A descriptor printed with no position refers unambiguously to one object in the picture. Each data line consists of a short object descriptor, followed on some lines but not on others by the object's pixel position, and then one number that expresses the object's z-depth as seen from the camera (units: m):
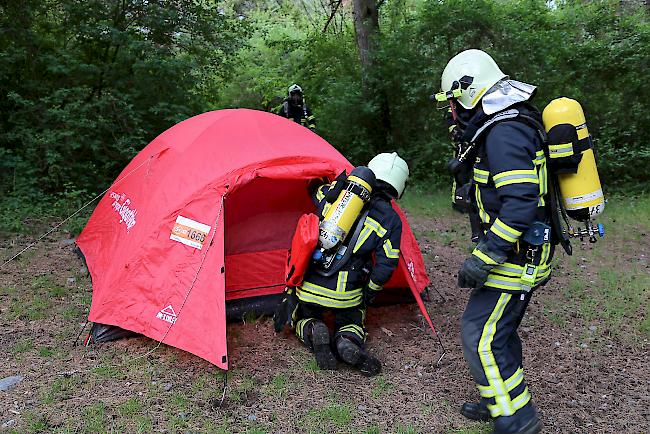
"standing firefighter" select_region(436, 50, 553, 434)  3.04
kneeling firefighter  4.27
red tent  4.20
